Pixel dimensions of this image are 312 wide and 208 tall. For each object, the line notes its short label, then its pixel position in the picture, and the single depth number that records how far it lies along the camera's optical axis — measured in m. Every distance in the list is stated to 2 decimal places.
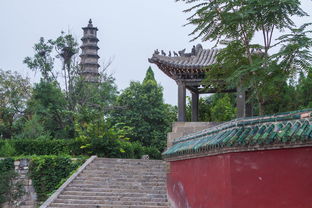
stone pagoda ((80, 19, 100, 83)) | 36.25
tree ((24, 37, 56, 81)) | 25.20
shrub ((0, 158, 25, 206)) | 15.22
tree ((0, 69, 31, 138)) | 25.48
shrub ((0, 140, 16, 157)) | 17.19
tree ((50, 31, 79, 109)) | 24.83
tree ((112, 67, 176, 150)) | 26.27
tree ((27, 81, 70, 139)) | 23.61
